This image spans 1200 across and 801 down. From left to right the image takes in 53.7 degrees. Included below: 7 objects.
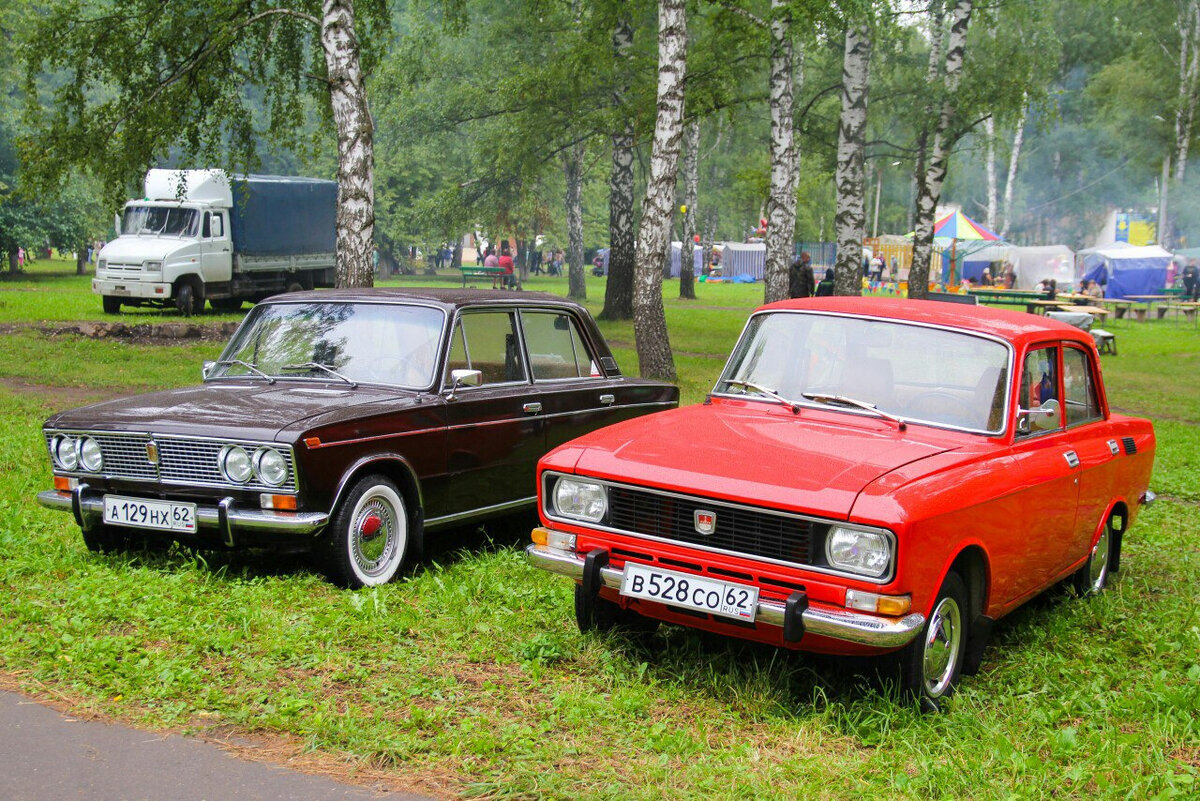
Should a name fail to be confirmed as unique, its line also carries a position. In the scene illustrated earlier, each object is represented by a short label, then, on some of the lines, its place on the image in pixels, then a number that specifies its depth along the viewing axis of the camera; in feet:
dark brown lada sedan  19.60
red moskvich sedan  14.64
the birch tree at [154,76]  50.44
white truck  80.64
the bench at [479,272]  147.23
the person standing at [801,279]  81.15
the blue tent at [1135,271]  145.69
